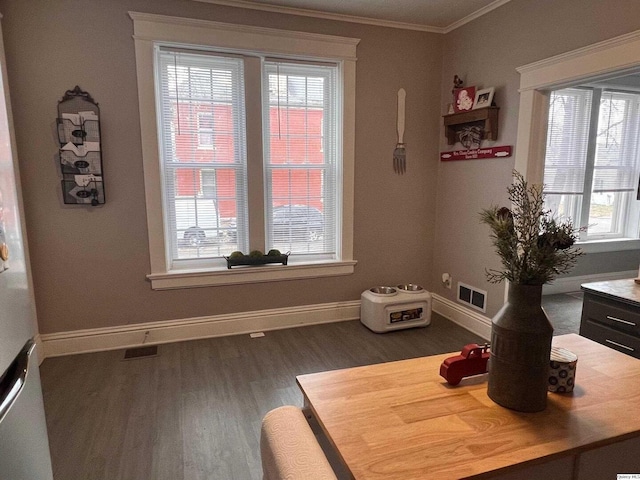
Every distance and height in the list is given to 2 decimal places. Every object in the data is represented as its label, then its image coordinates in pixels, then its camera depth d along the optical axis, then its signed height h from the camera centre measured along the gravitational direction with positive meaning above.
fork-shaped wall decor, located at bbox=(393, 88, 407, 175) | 3.70 +0.27
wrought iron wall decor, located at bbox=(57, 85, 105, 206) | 2.87 +0.20
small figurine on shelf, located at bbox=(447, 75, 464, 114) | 3.52 +0.80
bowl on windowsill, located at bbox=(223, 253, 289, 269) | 3.43 -0.72
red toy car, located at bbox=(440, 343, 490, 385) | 1.20 -0.56
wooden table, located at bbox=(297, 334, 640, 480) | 0.89 -0.62
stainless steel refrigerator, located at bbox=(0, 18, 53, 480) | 1.14 -0.57
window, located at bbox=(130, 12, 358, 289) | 3.12 +0.25
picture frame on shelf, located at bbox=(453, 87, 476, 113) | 3.37 +0.67
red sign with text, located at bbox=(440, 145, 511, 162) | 3.17 +0.21
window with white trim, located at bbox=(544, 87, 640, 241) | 4.64 +0.22
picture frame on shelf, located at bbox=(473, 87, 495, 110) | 3.19 +0.65
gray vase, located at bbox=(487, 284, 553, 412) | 1.02 -0.44
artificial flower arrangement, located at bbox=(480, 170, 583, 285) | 0.99 -0.16
